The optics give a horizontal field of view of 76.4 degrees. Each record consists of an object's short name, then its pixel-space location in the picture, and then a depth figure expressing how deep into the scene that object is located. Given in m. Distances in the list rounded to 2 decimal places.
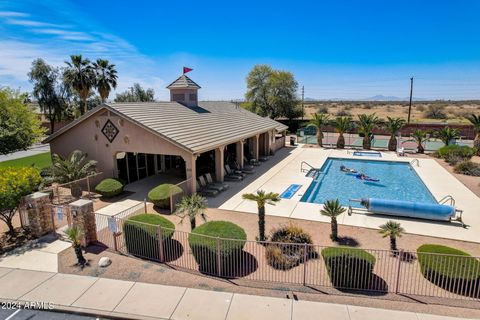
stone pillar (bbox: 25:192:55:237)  12.21
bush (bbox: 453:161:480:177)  22.08
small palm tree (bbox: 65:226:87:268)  9.98
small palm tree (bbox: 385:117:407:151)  31.38
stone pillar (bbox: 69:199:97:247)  11.27
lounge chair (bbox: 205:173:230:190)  19.08
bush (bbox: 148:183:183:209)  15.14
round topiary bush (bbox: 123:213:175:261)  10.50
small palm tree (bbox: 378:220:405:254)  10.46
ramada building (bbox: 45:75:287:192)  17.41
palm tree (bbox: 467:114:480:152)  28.37
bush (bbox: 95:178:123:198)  16.89
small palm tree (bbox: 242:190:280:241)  11.19
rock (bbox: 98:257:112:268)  10.18
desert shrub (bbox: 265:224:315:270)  9.96
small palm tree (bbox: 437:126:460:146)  29.64
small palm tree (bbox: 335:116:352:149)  32.91
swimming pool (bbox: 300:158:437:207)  18.61
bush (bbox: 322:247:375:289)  8.65
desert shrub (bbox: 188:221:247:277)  9.52
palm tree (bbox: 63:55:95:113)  35.28
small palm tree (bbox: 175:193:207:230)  11.62
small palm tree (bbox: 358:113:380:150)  32.16
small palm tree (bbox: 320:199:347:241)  11.62
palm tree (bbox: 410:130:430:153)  30.70
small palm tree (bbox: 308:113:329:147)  34.09
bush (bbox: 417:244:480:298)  8.26
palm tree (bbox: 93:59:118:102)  37.38
